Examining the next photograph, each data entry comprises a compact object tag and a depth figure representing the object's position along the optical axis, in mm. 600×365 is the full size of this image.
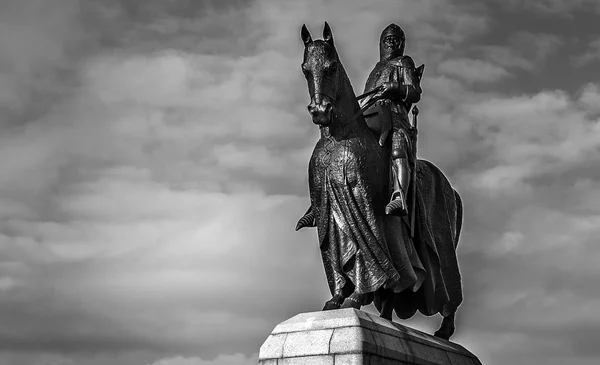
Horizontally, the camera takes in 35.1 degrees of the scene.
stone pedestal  12305
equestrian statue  13531
